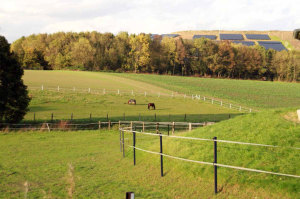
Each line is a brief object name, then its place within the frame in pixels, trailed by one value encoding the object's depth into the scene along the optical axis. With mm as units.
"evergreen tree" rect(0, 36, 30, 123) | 32406
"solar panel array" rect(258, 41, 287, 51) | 128375
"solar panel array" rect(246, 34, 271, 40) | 167625
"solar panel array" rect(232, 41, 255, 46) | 146750
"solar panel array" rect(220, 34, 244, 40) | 171412
